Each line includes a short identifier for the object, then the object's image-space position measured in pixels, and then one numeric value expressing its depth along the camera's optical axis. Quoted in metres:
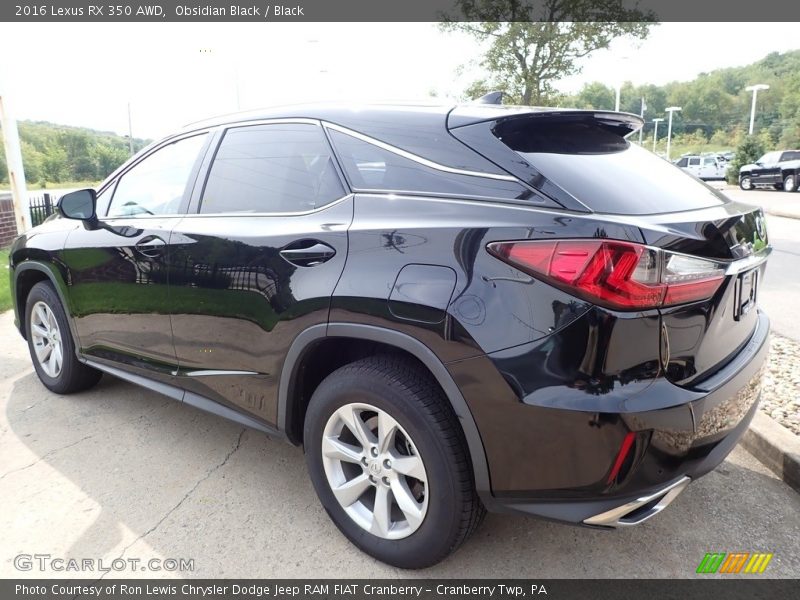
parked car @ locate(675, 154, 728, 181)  36.06
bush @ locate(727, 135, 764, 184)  29.30
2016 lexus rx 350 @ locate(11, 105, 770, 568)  1.71
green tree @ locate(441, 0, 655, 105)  18.42
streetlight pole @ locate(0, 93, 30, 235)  7.93
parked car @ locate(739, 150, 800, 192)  23.38
